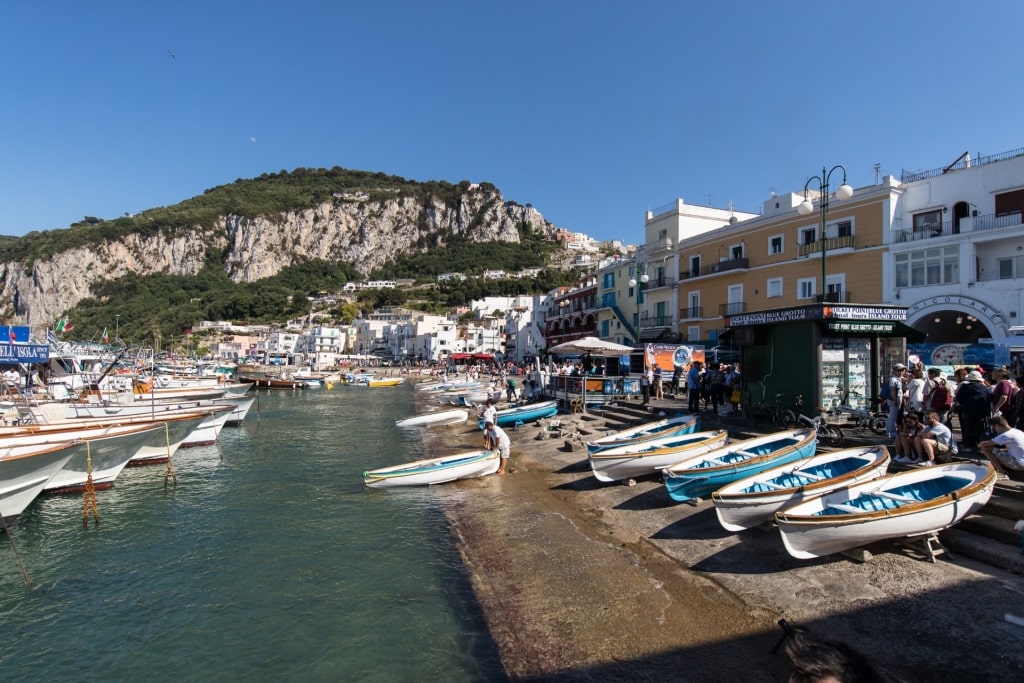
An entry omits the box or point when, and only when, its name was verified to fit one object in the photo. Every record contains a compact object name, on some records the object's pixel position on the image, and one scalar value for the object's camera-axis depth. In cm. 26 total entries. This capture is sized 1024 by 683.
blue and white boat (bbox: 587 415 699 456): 1438
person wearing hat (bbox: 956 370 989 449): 1088
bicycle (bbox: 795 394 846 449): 1250
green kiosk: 1355
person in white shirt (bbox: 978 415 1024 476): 827
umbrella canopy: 2688
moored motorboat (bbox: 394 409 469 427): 3038
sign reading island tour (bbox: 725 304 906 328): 1329
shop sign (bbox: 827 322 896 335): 1340
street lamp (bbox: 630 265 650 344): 4406
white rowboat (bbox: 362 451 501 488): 1569
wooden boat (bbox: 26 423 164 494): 1516
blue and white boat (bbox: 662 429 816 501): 1091
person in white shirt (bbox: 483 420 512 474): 1688
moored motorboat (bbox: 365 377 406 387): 7467
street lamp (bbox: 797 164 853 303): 1553
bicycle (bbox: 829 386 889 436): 1350
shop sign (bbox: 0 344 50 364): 2978
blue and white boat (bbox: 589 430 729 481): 1304
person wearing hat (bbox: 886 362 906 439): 1230
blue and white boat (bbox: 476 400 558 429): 2542
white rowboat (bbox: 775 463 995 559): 720
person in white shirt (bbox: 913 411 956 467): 974
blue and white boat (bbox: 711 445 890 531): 861
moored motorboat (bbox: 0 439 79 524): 1185
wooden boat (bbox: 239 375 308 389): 6906
